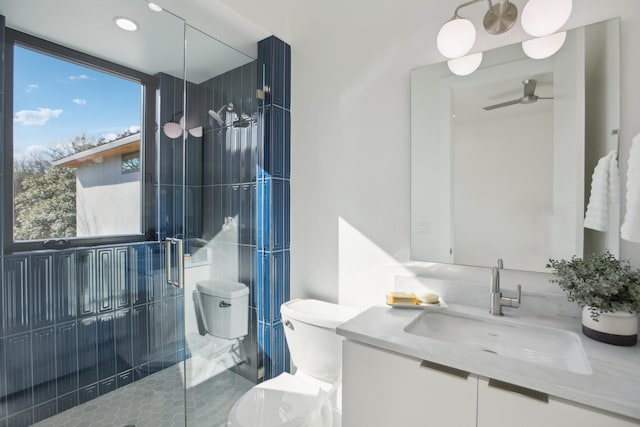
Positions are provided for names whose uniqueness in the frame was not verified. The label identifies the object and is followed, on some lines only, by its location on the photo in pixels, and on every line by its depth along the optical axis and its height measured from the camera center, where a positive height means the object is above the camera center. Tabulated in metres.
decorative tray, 1.33 -0.43
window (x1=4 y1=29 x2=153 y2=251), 1.43 +0.34
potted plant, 0.96 -0.29
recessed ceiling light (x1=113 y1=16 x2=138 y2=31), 1.54 +0.97
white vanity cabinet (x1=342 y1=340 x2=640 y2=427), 0.79 -0.57
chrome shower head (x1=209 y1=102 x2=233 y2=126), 1.76 +0.57
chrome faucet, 1.25 -0.37
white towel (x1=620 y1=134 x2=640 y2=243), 0.94 +0.03
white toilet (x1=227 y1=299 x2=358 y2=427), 1.32 -0.89
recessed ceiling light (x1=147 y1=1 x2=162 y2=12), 1.53 +1.04
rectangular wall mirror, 1.15 +0.25
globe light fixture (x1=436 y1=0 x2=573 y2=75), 1.14 +0.75
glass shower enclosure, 1.56 -0.22
